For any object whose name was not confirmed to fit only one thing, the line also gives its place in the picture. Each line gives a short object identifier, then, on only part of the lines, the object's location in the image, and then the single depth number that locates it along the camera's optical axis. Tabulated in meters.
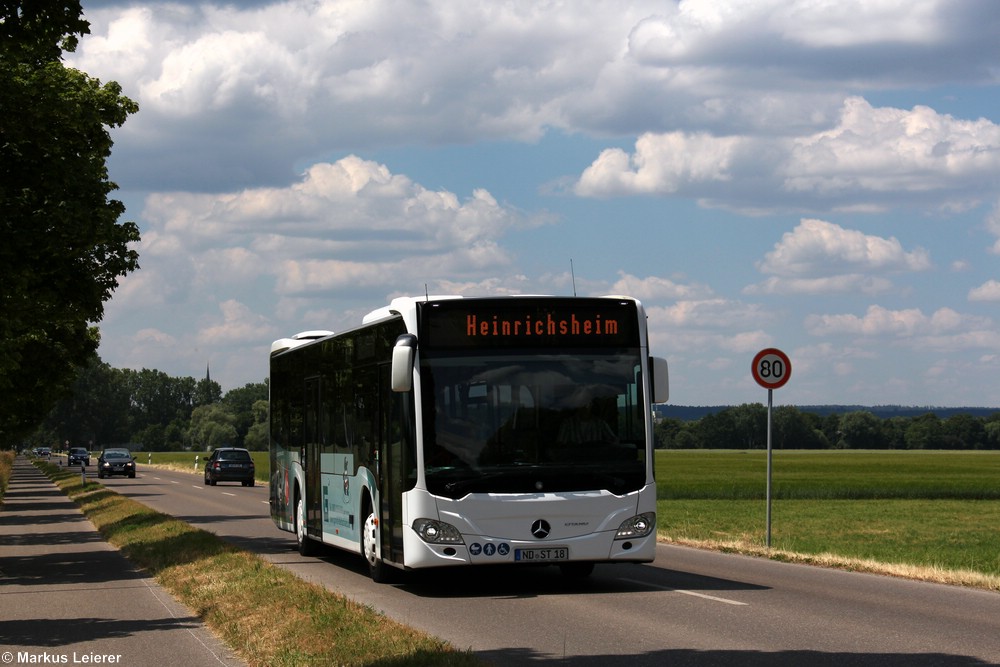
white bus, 13.44
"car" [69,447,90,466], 92.53
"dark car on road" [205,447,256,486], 57.56
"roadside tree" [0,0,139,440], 20.11
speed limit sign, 19.66
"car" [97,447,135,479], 70.25
